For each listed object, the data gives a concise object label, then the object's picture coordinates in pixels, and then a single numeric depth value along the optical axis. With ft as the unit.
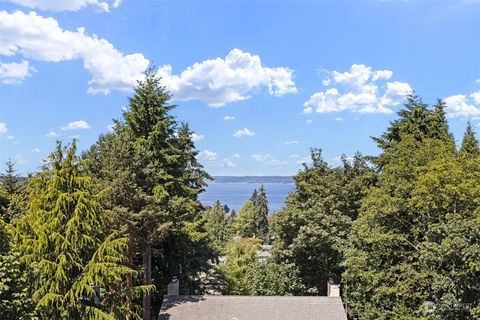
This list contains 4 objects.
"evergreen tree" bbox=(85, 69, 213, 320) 58.85
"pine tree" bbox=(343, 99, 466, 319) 50.85
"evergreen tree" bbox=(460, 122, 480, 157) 79.41
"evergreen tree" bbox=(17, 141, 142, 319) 42.34
